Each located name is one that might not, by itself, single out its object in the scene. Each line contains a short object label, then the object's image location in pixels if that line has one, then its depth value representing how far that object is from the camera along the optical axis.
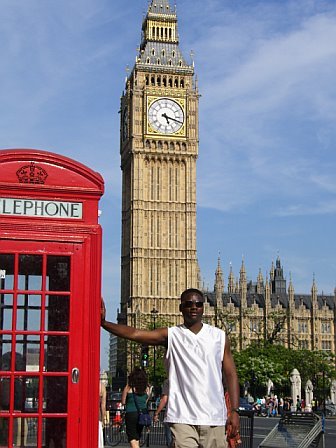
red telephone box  5.02
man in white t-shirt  4.92
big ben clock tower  64.50
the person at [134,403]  9.79
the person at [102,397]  9.07
